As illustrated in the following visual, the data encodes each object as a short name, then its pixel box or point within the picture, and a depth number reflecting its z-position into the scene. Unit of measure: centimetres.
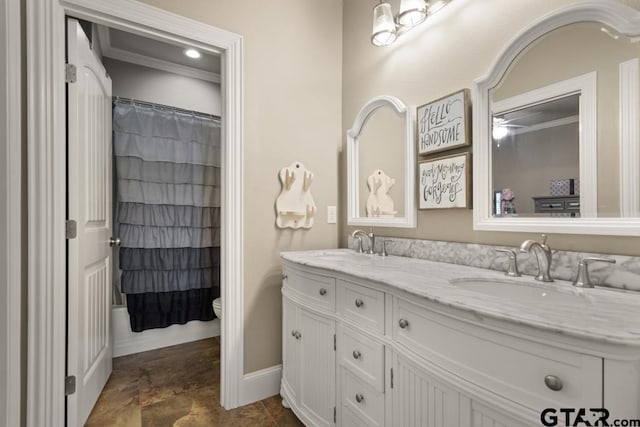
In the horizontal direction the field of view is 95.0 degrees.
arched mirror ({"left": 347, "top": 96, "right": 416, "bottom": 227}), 170
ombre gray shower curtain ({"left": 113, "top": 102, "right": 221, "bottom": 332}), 243
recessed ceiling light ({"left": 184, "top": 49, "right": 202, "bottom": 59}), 257
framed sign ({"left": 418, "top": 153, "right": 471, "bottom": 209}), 139
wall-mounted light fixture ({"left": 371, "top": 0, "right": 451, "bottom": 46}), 155
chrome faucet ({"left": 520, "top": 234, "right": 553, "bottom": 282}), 103
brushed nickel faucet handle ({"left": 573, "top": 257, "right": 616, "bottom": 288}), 96
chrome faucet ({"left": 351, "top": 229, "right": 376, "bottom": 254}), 185
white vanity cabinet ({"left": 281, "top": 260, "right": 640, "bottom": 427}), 61
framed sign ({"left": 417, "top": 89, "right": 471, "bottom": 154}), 139
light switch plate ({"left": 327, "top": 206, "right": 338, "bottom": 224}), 217
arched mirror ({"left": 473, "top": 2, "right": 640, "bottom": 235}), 96
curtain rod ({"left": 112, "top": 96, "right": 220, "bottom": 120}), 243
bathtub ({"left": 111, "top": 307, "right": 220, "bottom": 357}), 244
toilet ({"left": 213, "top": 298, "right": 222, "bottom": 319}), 237
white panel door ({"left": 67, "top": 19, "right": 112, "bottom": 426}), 147
